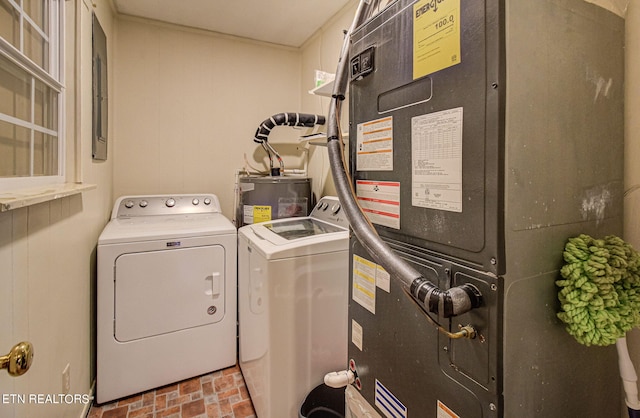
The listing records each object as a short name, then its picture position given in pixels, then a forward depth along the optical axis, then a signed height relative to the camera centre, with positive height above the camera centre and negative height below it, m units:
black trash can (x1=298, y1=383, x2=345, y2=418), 1.55 -0.98
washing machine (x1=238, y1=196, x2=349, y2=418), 1.50 -0.54
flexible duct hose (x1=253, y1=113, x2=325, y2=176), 2.54 +0.66
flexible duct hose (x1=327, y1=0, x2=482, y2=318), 0.65 -0.09
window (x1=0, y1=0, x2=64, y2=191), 1.02 +0.41
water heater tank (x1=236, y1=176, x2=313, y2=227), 2.35 +0.04
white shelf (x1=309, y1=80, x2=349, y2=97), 2.06 +0.78
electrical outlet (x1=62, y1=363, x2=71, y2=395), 1.36 -0.76
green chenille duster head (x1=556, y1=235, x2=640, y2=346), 0.64 -0.18
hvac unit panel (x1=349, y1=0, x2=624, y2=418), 0.63 +0.04
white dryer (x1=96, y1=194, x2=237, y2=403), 1.83 -0.60
